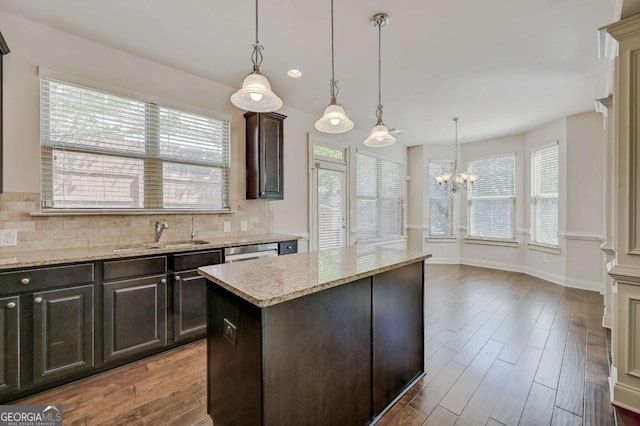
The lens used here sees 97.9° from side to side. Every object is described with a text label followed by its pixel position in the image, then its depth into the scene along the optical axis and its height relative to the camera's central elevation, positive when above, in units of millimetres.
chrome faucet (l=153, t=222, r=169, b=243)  2883 -171
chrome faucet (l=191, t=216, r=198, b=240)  3244 -235
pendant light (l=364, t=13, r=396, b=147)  2284 +692
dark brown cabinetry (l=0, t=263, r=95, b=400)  1886 -808
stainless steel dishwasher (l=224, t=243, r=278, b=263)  2933 -444
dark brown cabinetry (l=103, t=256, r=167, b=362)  2270 -806
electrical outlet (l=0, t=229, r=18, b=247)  2236 -197
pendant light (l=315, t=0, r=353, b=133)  2049 +699
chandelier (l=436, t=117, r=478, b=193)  5578 +669
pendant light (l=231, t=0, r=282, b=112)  1696 +756
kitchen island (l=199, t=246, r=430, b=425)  1265 -681
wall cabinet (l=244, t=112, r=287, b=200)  3547 +757
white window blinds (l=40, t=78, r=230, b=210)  2467 +605
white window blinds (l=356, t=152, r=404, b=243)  5621 +302
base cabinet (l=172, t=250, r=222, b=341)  2615 -804
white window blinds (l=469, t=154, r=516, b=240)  5982 +285
